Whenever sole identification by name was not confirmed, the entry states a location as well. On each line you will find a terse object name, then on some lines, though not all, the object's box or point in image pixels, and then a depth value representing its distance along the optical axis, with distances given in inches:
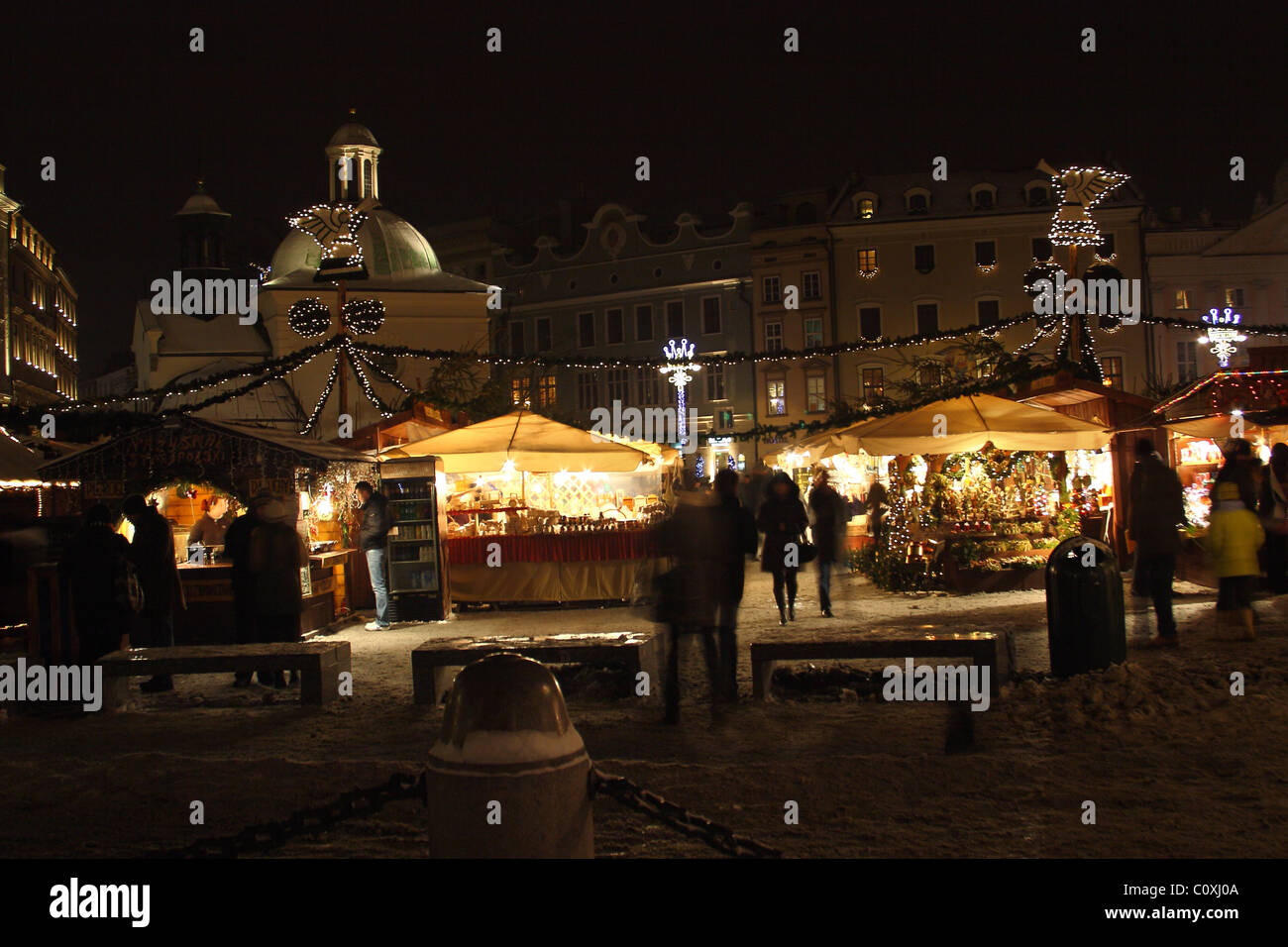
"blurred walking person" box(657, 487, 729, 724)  319.0
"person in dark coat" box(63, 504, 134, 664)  382.6
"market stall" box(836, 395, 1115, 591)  614.5
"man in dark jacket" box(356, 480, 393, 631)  592.7
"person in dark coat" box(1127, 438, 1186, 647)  405.1
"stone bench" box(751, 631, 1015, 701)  314.7
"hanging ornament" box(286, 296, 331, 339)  1445.6
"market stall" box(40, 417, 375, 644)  526.9
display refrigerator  617.3
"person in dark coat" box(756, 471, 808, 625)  534.0
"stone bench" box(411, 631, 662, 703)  342.3
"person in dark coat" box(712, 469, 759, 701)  327.6
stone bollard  163.6
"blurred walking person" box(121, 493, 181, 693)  429.7
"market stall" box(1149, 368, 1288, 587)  607.8
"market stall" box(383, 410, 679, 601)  650.8
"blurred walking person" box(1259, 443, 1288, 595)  506.3
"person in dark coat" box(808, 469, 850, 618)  562.6
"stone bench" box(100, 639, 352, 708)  359.9
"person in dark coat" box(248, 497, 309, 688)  416.2
